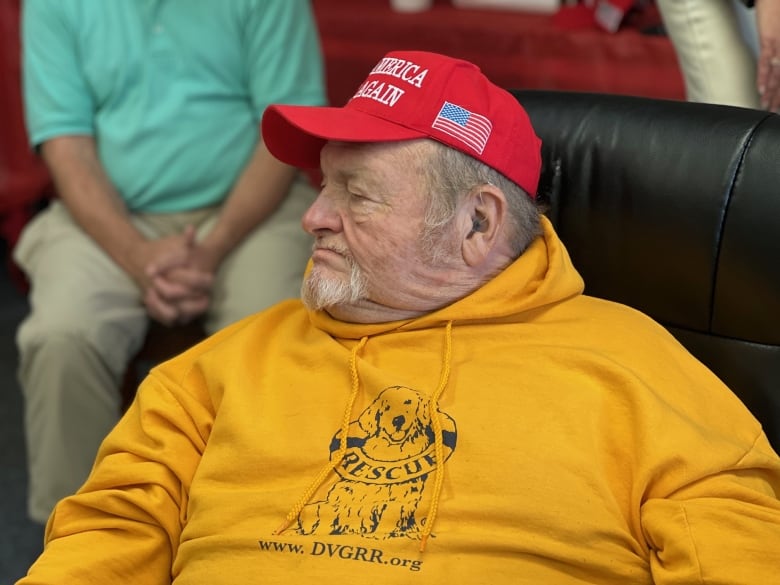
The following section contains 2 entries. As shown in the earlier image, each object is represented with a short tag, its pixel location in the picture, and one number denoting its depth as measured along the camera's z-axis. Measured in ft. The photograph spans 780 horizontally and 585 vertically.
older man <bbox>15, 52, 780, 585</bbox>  3.80
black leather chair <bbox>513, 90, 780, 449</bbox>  4.40
